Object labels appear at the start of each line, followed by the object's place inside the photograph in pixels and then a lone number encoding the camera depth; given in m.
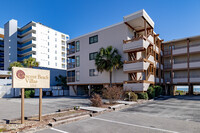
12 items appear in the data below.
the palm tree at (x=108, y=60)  22.25
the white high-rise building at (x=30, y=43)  53.78
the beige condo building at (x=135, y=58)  21.31
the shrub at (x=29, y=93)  28.22
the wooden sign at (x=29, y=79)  7.63
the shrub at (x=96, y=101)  13.55
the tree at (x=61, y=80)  37.45
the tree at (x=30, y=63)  29.35
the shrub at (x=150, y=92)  20.78
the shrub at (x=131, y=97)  17.81
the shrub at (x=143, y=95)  19.56
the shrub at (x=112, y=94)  14.88
